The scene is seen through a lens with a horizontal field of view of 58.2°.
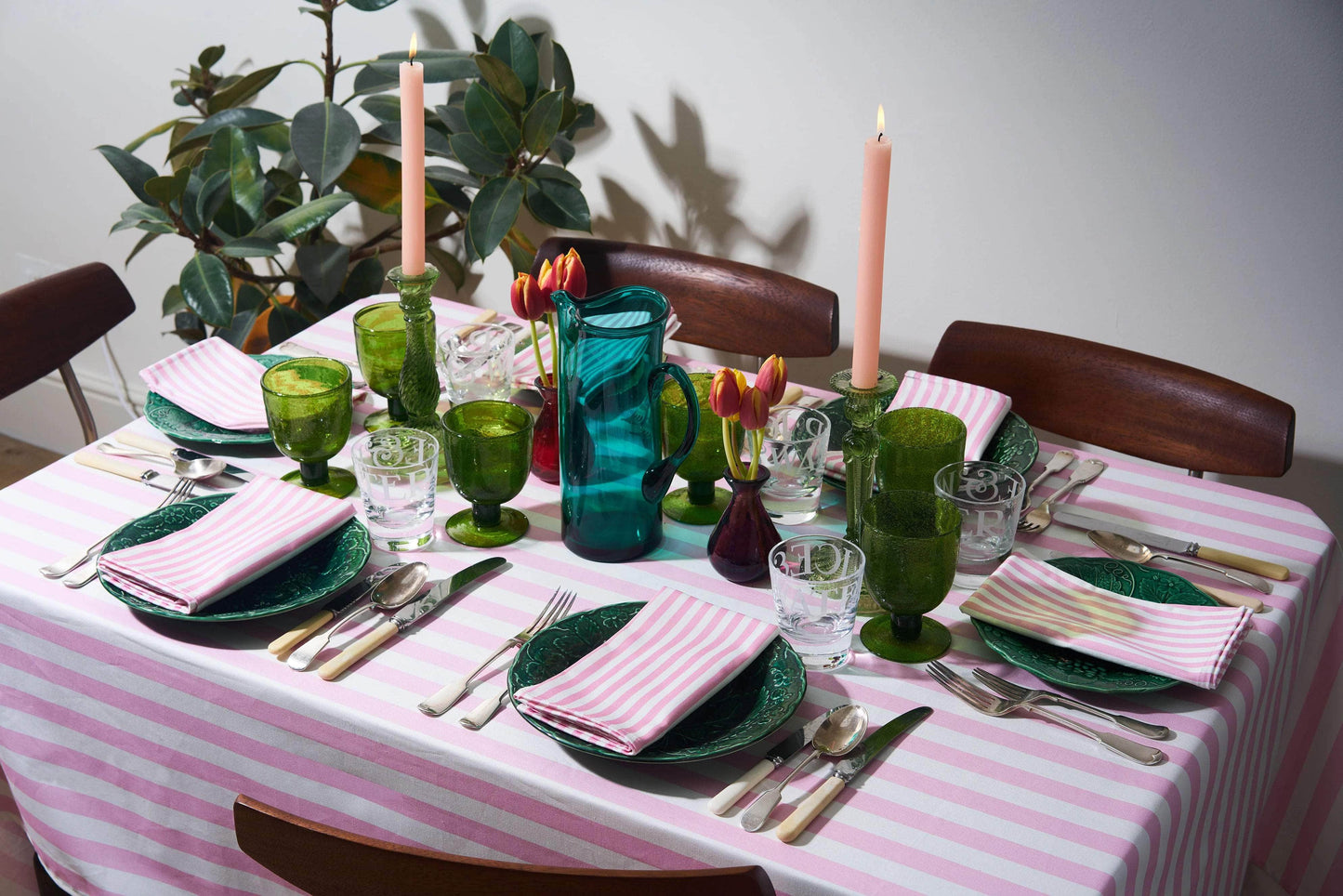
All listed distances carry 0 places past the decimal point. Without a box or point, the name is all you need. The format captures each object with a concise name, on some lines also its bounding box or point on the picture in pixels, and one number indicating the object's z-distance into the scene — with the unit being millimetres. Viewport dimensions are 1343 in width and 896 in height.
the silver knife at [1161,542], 1155
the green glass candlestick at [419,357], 1272
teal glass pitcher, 1074
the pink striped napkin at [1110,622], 979
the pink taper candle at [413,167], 1190
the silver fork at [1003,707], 901
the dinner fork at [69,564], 1115
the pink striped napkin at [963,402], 1325
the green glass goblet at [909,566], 983
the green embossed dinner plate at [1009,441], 1330
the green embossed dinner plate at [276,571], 1053
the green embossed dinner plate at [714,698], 893
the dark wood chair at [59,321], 1620
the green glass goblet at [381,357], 1374
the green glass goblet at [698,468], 1214
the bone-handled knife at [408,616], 996
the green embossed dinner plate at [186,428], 1344
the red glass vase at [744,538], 1112
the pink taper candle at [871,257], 970
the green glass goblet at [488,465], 1146
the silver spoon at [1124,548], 1179
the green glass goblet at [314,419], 1217
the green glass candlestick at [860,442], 1067
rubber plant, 2010
